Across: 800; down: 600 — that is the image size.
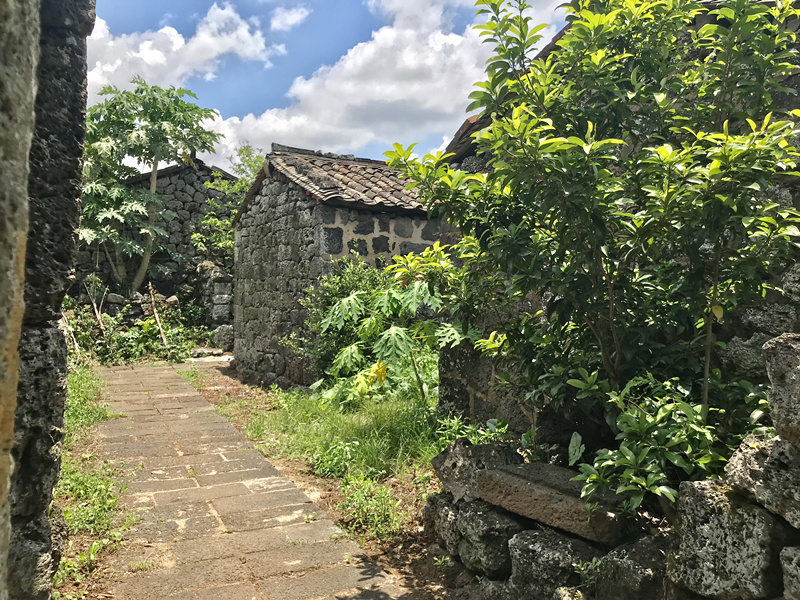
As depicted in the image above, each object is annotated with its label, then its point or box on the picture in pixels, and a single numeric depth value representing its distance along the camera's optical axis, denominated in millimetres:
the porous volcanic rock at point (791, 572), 1806
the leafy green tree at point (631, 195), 2379
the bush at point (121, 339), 11883
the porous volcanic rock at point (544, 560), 2588
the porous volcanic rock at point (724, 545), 1928
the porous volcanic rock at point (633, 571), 2266
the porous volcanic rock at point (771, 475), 1837
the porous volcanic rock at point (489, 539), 2965
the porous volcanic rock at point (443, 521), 3295
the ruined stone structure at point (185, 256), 13672
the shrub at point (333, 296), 7379
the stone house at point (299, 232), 7930
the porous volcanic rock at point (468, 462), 3301
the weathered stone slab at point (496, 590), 2778
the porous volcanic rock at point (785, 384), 1826
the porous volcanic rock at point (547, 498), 2578
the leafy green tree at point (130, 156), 13383
